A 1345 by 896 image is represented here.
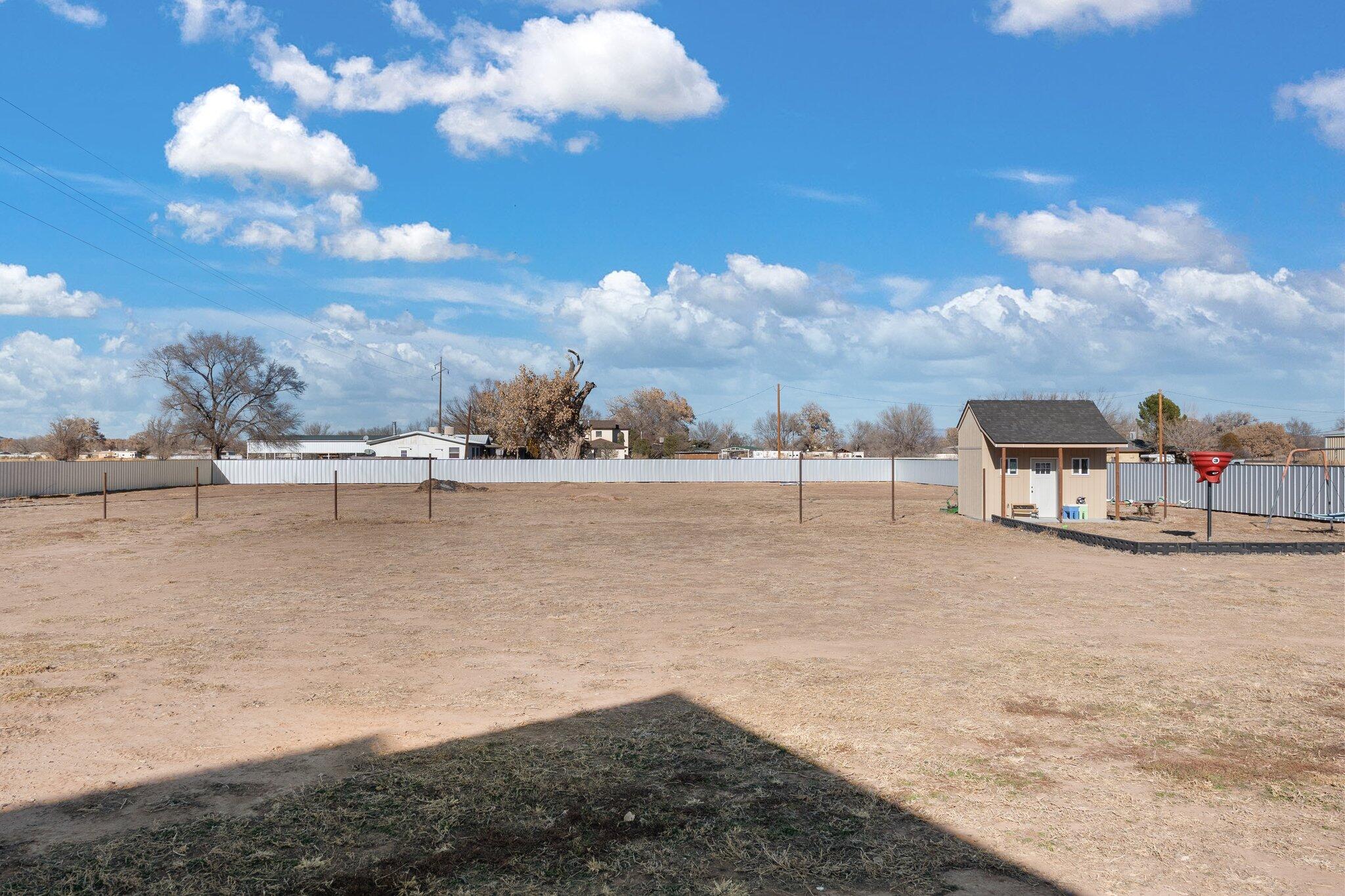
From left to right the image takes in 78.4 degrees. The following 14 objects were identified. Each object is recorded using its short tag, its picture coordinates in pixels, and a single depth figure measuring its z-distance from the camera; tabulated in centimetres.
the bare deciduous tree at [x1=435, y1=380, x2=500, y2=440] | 8875
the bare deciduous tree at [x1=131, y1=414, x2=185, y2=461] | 6619
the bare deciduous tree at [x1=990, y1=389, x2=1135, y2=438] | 7075
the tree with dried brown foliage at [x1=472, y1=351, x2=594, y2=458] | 6038
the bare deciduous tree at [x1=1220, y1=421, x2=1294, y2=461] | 6253
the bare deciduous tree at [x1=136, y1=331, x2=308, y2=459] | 6431
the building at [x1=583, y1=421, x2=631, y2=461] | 9206
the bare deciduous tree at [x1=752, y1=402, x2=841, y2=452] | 10406
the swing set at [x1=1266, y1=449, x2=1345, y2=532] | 2244
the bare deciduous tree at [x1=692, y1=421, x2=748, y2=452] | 12644
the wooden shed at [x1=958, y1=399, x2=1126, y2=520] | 2492
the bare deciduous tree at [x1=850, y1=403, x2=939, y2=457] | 10825
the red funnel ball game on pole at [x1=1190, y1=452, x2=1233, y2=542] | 2012
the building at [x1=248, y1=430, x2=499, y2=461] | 6975
